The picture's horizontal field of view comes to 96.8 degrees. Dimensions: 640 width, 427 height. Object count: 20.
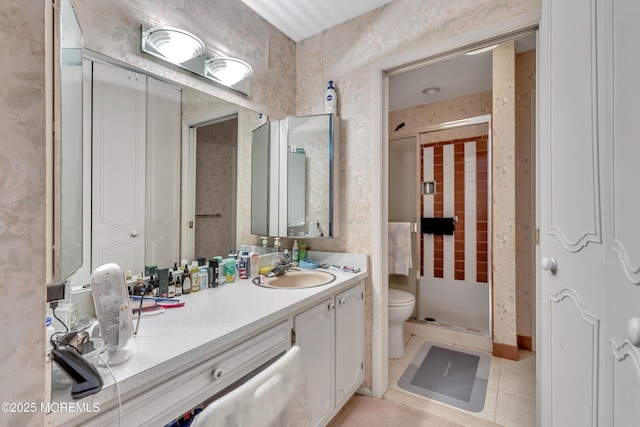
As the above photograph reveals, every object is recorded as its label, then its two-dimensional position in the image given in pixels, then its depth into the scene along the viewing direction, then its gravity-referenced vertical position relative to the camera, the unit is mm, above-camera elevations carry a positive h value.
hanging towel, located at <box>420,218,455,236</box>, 3250 -118
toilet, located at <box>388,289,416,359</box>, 2291 -881
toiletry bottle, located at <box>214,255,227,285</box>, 1502 -299
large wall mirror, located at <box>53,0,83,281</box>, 597 +193
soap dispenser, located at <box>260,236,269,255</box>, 1925 -197
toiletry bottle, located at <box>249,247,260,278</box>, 1663 -285
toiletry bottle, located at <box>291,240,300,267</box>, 1983 -274
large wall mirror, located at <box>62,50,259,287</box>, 1119 +215
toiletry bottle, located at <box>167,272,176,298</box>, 1259 -327
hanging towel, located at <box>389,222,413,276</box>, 2781 -328
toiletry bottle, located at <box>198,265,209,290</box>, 1385 -307
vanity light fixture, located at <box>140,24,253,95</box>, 1287 +807
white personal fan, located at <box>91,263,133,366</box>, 718 -246
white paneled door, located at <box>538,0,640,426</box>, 518 +4
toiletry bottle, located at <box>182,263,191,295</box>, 1317 -312
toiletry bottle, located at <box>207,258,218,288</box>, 1425 -292
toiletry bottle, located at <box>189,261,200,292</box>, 1348 -293
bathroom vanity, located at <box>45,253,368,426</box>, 680 -436
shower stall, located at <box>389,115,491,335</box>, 3059 -3
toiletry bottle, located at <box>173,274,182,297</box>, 1298 -312
